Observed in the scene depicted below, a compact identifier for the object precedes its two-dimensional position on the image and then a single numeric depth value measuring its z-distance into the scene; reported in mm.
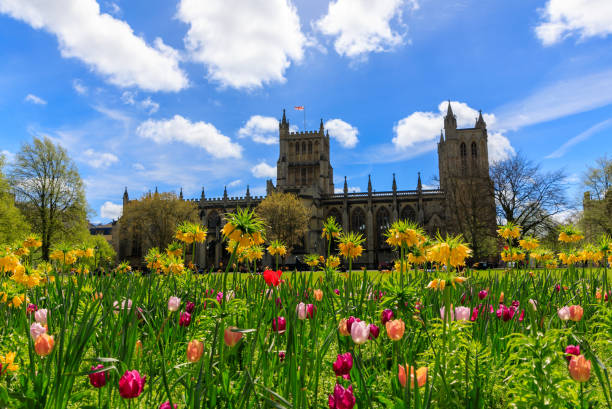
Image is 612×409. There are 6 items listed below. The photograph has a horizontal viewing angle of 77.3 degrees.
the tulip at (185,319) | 2729
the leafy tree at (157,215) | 41000
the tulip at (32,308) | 3192
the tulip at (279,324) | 2305
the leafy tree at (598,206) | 27422
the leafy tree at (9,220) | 23141
